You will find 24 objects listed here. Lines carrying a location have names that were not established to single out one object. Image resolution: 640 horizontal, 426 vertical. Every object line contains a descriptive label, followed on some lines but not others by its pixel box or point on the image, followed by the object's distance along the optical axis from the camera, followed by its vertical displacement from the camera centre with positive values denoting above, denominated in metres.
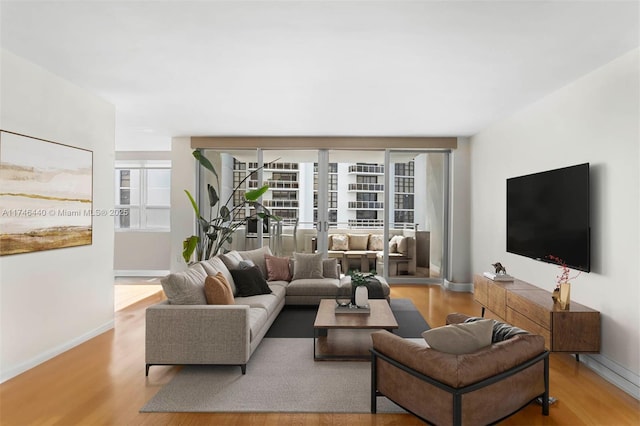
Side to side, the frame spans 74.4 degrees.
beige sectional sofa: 3.42 -0.94
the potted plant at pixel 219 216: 6.46 -0.07
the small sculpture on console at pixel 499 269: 5.02 -0.63
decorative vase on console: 3.65 -0.64
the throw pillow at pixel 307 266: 6.22 -0.76
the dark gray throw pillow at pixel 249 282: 4.92 -0.80
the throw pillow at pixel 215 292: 3.72 -0.69
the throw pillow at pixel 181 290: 3.57 -0.65
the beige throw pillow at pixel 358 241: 7.71 -0.47
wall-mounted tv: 3.82 +0.01
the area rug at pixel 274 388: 2.89 -1.31
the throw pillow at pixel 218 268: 4.43 -0.59
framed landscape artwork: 3.49 +0.17
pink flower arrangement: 3.86 -0.50
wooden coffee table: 3.84 -1.22
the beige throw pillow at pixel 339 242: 7.66 -0.49
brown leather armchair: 2.29 -0.94
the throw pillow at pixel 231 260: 5.19 -0.58
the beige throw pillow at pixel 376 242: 7.70 -0.49
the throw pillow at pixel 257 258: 6.21 -0.64
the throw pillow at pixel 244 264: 5.20 -0.63
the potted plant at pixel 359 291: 4.38 -0.79
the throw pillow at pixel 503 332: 2.70 -0.75
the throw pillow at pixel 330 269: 6.37 -0.82
